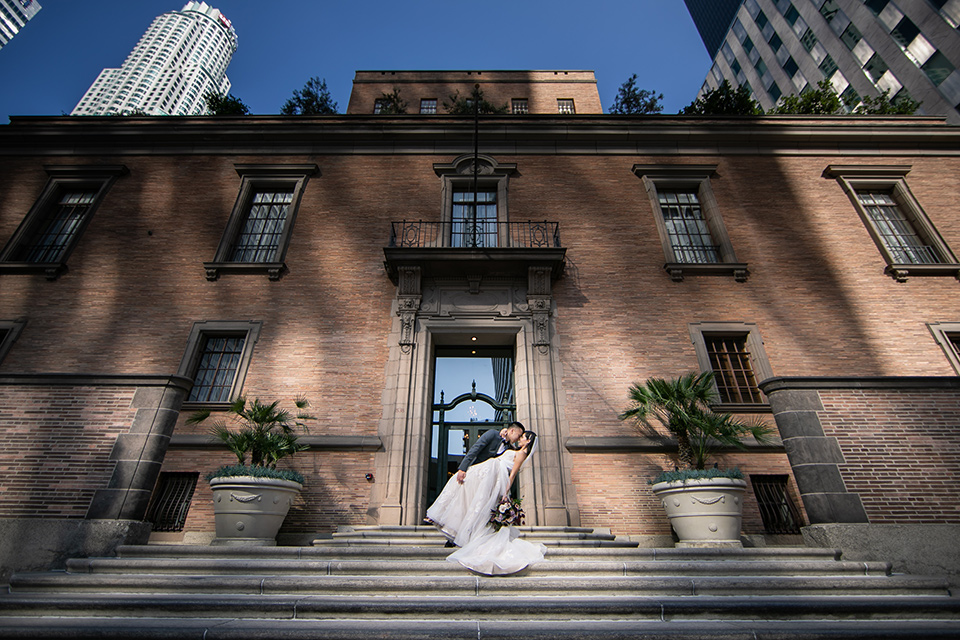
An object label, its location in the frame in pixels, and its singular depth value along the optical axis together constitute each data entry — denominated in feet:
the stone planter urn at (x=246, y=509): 21.43
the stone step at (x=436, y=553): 17.44
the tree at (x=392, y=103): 56.02
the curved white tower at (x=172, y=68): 392.06
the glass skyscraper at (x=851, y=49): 65.57
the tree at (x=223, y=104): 48.11
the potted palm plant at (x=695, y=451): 21.15
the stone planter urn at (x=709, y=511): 20.94
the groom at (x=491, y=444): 17.88
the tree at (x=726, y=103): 47.98
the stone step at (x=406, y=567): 15.75
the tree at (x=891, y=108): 49.38
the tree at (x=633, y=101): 52.75
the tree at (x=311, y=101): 54.13
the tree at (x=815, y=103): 49.67
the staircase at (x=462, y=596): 10.50
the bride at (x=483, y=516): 15.25
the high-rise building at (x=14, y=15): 329.68
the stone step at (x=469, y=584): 13.67
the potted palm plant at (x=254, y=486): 21.52
